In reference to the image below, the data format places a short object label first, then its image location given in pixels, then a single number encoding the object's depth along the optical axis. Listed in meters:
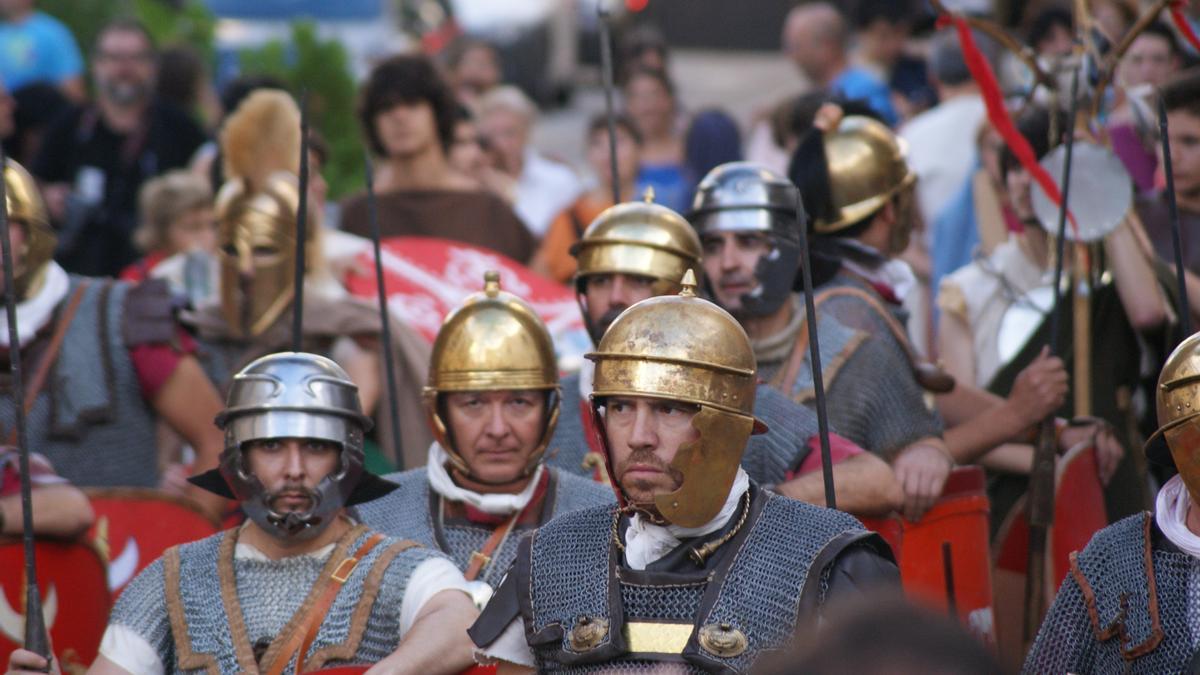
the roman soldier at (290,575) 10.55
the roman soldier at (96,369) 14.57
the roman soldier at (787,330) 13.30
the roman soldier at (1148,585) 9.22
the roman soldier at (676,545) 9.03
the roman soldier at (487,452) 12.19
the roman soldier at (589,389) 12.10
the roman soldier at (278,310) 15.92
